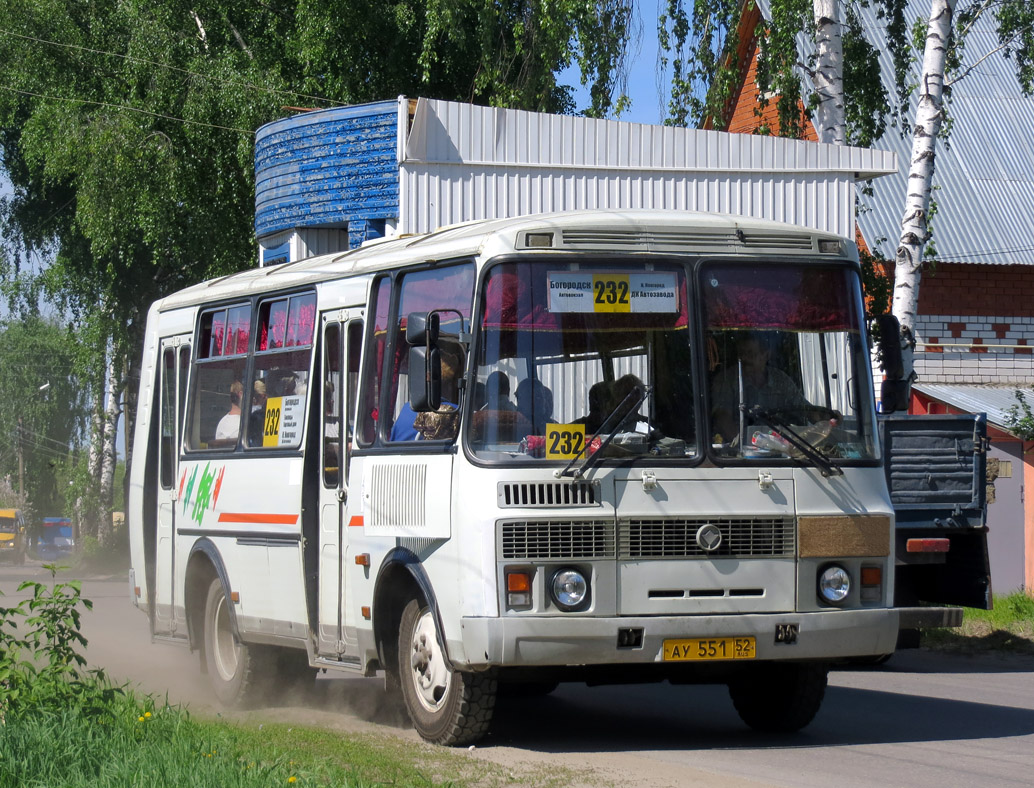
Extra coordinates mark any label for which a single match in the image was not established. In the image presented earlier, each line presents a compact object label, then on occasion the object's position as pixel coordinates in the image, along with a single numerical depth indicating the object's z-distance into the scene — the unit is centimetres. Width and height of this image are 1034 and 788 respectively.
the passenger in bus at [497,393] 1577
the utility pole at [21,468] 17824
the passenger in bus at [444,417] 1606
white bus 1550
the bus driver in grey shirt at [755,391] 1612
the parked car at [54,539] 13420
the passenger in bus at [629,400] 1576
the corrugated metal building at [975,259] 4520
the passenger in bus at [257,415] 2126
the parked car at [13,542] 12824
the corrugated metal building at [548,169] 3346
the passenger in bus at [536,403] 1568
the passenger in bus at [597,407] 1576
